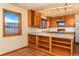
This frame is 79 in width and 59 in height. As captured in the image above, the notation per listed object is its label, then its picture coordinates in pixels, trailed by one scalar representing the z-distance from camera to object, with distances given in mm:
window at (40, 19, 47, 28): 4261
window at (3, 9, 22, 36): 2271
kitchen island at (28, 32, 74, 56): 2104
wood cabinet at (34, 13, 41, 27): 3287
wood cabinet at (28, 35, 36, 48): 2944
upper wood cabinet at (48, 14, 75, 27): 3916
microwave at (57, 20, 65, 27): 4230
